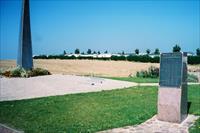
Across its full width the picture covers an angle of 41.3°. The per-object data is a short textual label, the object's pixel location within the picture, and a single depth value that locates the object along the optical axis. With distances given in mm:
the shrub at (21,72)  18875
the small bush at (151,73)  25528
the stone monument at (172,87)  7758
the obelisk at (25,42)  20047
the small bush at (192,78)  21922
